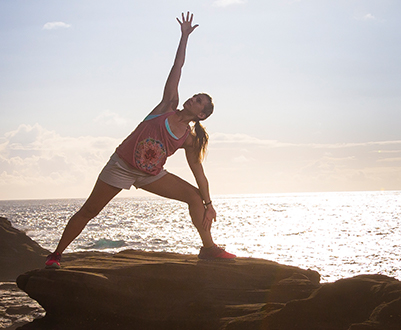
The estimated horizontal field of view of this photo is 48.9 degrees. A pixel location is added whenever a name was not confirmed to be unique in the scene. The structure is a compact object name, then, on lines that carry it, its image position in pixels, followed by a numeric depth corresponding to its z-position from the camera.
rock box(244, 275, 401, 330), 4.05
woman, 5.51
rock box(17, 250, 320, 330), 5.10
